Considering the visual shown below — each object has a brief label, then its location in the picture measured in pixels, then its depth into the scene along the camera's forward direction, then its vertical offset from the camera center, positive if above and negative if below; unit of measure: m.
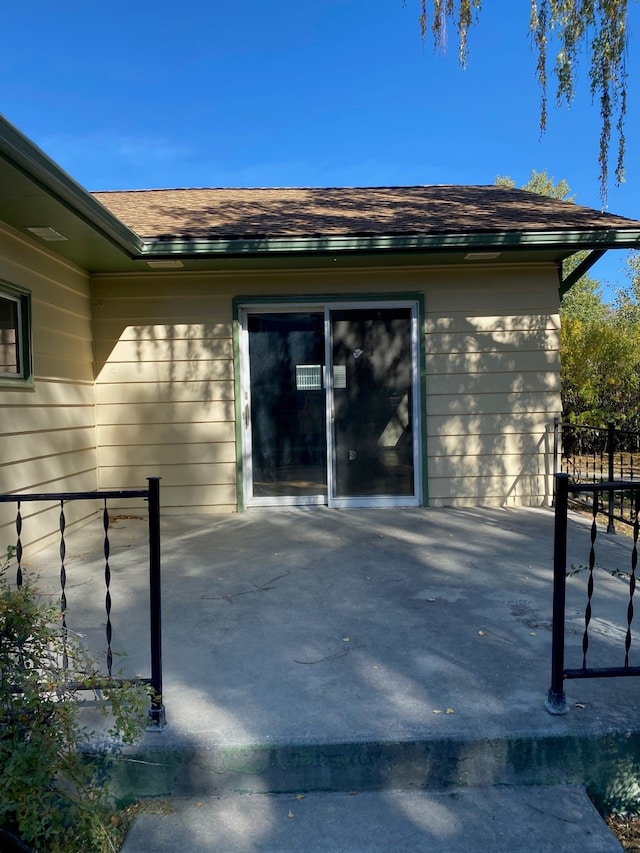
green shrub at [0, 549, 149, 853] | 1.58 -0.96
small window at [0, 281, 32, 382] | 4.54 +0.58
